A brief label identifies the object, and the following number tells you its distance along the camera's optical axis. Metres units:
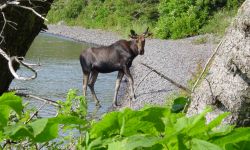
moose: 30.89
